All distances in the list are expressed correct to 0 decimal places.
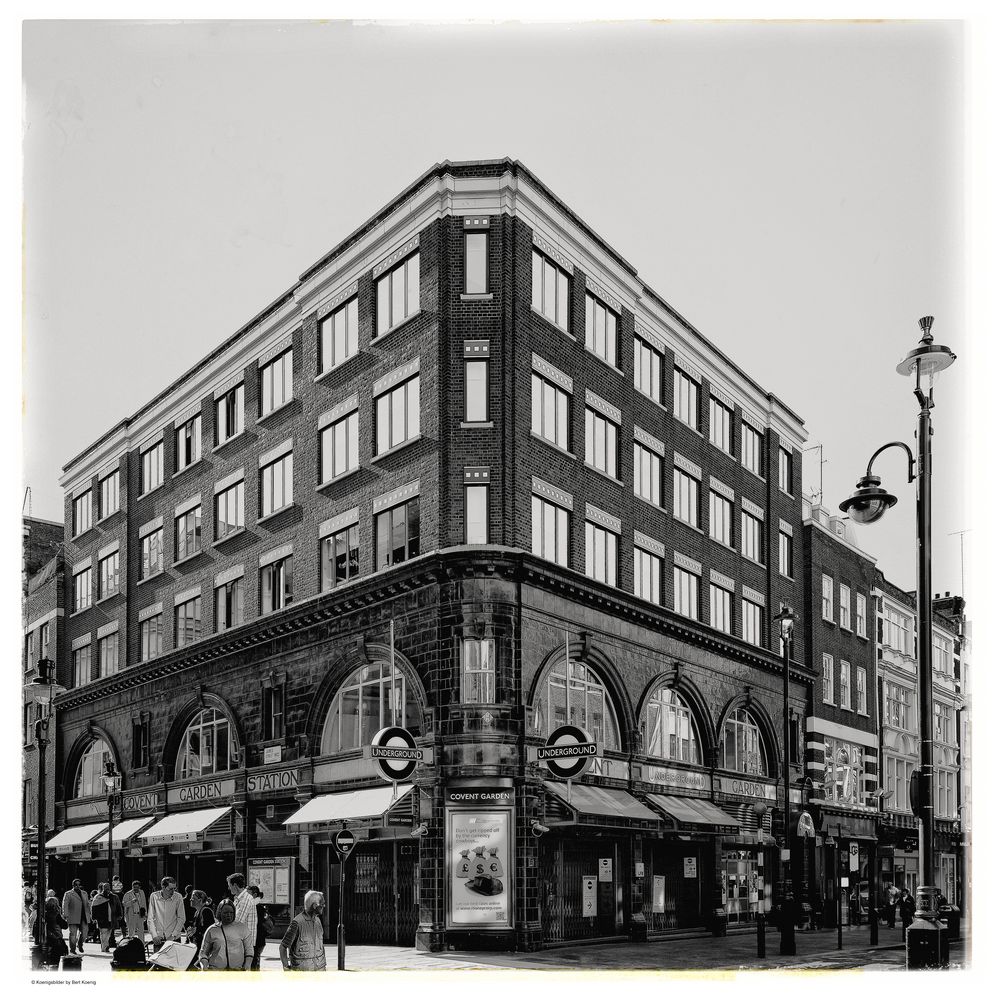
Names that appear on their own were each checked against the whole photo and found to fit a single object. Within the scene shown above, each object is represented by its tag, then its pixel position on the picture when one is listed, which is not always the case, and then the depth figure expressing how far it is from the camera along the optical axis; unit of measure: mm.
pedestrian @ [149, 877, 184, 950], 21484
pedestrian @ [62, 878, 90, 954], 26248
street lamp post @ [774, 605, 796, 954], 25078
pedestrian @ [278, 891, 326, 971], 15531
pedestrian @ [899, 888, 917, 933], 25098
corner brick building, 27547
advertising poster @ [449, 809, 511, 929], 26391
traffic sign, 24219
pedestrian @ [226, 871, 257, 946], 20547
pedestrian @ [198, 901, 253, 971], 14992
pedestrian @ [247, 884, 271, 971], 19656
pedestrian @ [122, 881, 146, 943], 25250
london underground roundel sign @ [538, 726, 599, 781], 26797
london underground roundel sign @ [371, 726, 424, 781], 26266
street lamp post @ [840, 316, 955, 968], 17234
